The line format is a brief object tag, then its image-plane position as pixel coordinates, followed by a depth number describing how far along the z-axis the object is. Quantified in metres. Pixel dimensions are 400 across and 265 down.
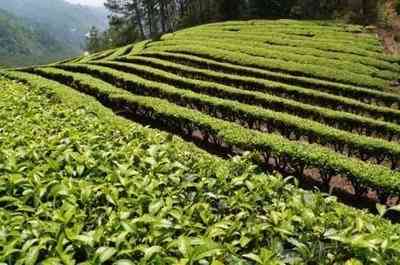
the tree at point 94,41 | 103.56
